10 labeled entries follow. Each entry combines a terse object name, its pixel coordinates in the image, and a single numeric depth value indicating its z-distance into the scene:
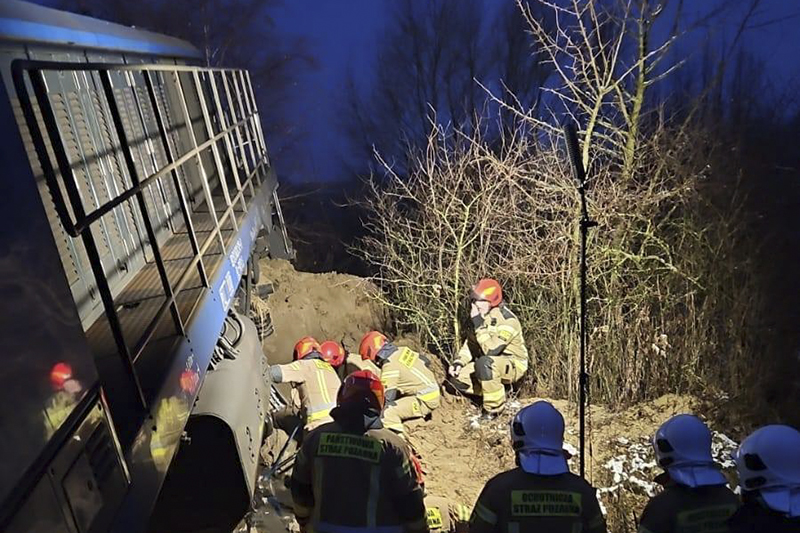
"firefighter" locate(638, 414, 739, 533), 3.01
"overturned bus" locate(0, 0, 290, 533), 1.50
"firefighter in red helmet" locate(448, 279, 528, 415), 8.16
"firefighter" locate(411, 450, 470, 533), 5.09
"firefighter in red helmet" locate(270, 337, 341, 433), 6.68
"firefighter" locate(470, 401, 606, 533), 3.12
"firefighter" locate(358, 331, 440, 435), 7.59
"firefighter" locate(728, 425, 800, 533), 2.66
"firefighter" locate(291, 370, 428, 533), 3.62
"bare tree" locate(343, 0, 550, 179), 22.34
